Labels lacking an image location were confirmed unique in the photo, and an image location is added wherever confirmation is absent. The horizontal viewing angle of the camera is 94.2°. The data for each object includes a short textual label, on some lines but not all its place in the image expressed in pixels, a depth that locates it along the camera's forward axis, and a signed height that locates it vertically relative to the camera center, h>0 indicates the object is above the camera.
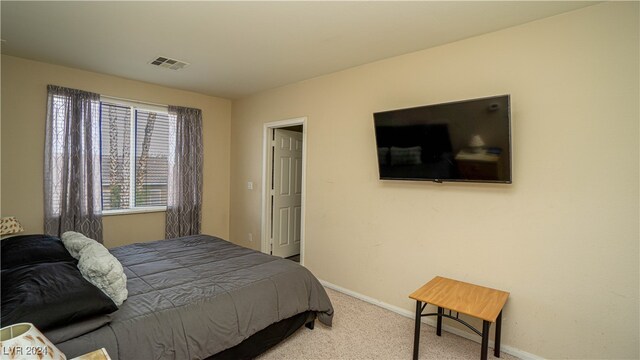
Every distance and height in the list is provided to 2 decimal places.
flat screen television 2.20 +0.32
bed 1.52 -0.79
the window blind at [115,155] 3.72 +0.31
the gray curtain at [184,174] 4.27 +0.08
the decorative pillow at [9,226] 2.87 -0.46
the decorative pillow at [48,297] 1.32 -0.57
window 3.76 +0.31
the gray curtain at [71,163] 3.30 +0.18
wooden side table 1.93 -0.86
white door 4.56 -0.20
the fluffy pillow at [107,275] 1.75 -0.57
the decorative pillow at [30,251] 2.03 -0.53
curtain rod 3.70 +1.03
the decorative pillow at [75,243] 2.24 -0.49
